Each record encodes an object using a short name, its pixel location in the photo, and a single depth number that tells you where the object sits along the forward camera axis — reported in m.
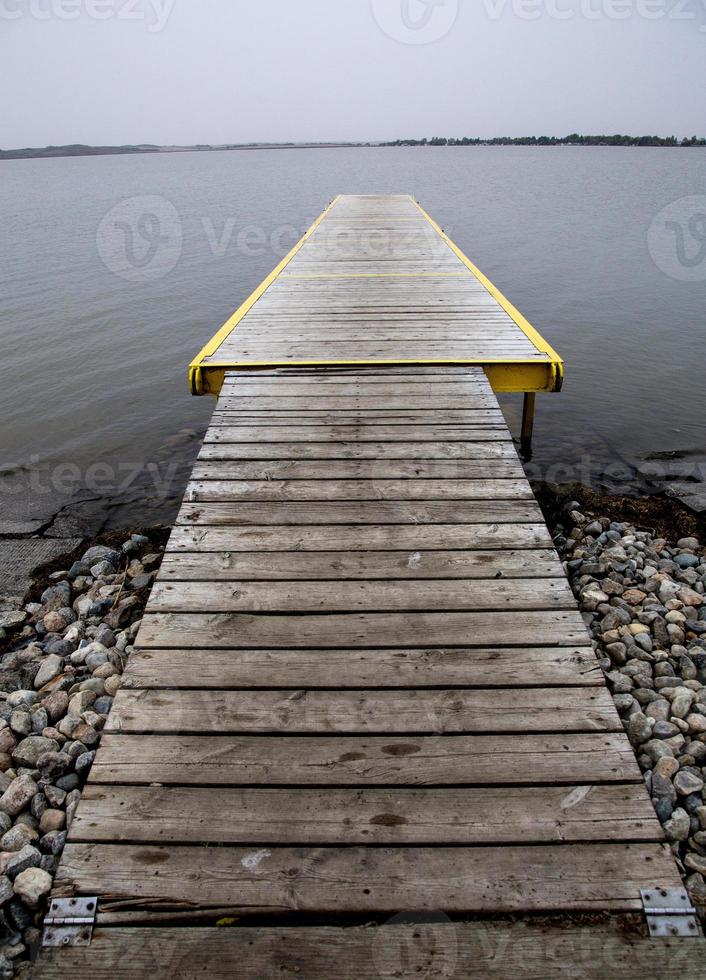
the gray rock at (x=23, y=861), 2.14
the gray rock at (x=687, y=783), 2.45
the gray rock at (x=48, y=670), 3.34
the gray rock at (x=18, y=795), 2.45
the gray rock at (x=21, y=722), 2.88
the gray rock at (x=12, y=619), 4.02
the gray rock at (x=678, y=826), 2.30
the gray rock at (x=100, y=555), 4.69
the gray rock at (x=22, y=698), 3.10
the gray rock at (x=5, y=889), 2.03
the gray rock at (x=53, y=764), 2.61
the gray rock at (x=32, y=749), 2.70
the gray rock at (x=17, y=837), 2.27
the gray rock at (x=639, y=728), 2.74
